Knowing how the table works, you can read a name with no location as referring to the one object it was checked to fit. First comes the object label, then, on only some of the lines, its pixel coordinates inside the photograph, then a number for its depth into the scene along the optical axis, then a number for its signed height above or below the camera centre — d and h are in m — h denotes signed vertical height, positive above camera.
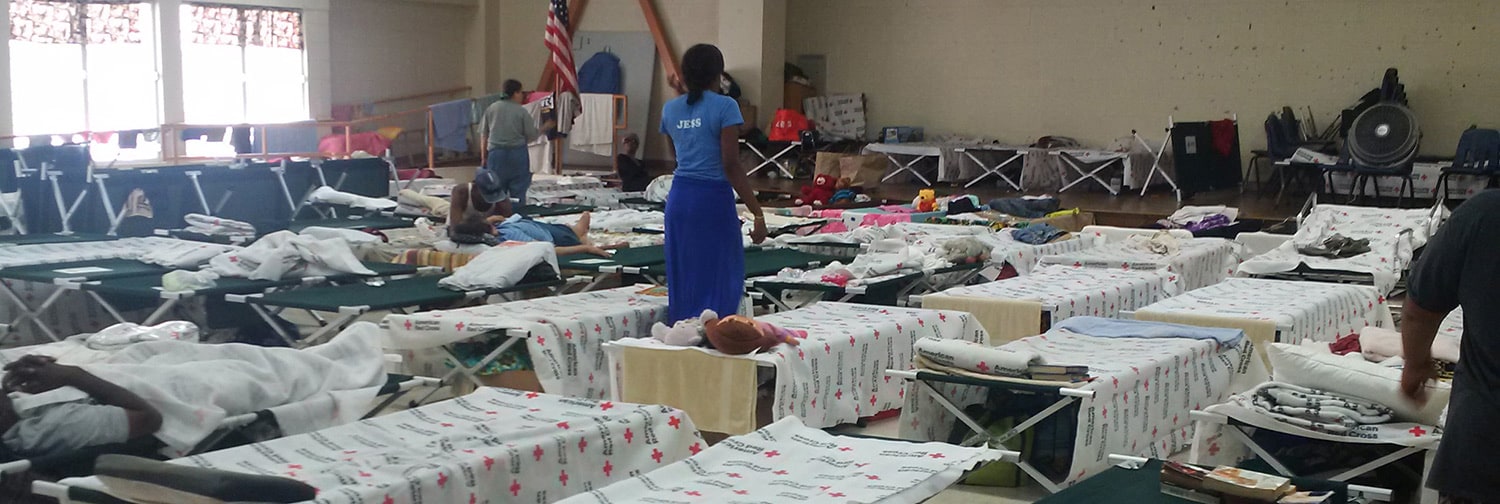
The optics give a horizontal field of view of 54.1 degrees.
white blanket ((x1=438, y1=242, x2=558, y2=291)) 5.99 -0.78
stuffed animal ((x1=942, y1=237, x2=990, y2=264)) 6.99 -0.76
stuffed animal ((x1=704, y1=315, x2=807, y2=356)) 4.52 -0.77
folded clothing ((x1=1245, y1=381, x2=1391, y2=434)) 3.78 -0.80
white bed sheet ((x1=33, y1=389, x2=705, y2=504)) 3.10 -0.85
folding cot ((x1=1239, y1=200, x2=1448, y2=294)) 6.98 -0.75
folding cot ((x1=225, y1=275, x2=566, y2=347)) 5.44 -0.86
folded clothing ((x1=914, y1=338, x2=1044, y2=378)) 4.15 -0.75
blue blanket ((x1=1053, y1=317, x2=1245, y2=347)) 4.90 -0.78
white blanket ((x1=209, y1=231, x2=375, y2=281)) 6.10 -0.79
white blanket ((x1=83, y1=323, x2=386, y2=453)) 3.55 -0.80
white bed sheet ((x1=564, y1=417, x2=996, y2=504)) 3.15 -0.87
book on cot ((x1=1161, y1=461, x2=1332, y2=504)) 3.04 -0.81
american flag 14.85 +0.33
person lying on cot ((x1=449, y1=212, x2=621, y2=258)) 7.28 -0.78
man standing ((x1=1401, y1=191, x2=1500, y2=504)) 2.65 -0.40
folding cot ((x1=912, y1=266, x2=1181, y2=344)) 5.70 -0.82
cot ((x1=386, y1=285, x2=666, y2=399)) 4.91 -0.87
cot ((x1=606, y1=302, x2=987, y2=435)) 4.52 -0.91
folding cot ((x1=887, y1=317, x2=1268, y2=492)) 4.09 -0.88
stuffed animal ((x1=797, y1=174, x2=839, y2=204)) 11.51 -0.81
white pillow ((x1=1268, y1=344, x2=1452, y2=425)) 3.80 -0.74
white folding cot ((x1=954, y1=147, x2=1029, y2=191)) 14.42 -0.73
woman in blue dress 5.37 -0.41
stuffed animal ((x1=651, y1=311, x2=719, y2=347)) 4.66 -0.79
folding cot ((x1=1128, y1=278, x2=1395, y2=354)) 5.25 -0.79
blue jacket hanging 16.91 +0.08
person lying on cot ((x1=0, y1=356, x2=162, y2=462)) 3.38 -0.81
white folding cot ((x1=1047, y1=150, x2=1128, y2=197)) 13.80 -0.61
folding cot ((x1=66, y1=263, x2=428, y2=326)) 5.75 -0.88
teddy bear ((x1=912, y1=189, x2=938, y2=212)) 10.15 -0.76
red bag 15.23 -0.40
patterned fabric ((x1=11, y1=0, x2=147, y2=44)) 12.66 +0.39
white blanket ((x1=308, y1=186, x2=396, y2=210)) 9.86 -0.84
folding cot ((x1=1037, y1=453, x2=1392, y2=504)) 3.16 -0.86
